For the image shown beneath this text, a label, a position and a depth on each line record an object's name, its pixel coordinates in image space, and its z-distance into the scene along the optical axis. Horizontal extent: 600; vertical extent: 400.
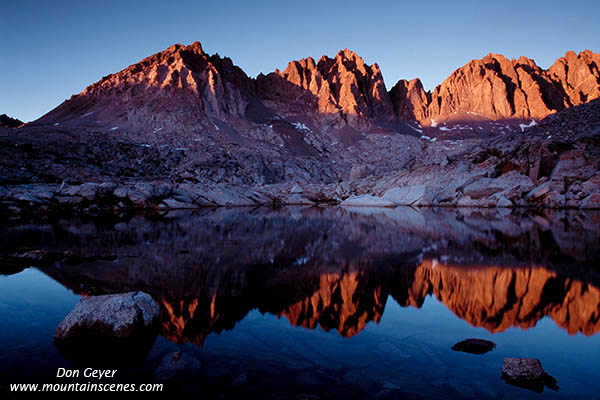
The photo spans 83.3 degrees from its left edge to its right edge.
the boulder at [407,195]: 57.66
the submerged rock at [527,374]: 4.93
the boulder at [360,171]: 84.06
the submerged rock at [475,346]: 6.13
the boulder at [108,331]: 5.87
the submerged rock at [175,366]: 5.21
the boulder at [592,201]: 42.19
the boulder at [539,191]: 47.41
